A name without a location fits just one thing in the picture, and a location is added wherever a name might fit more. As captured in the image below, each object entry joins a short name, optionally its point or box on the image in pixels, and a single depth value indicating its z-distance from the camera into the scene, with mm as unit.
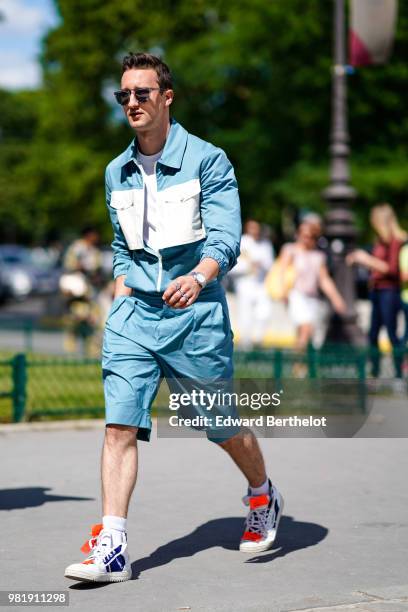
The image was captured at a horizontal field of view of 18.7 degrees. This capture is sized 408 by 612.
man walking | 4980
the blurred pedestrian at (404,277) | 12500
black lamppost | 14719
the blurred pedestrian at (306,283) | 13352
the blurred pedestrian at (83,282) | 17688
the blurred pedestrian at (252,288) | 15852
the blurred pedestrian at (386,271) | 12344
